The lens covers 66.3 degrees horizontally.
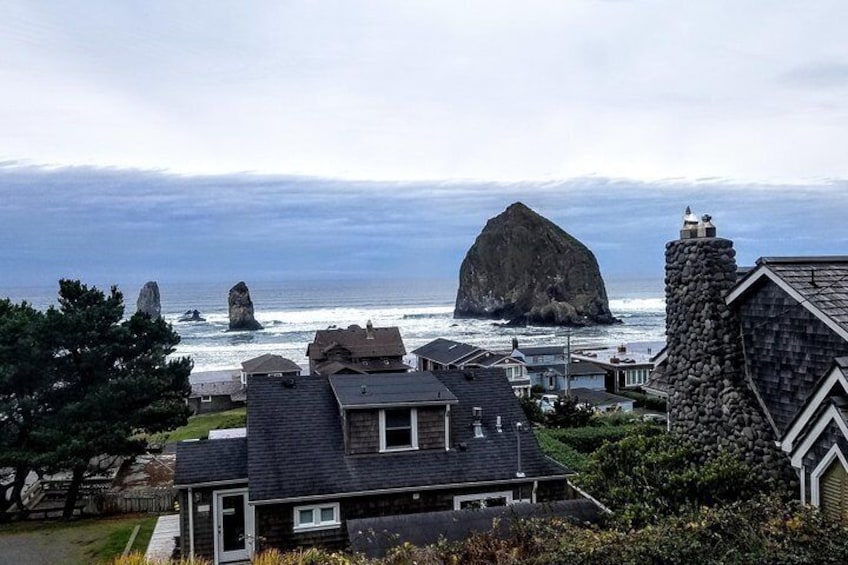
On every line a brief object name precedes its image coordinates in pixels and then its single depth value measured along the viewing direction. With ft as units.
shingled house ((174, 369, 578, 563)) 44.09
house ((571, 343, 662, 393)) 163.32
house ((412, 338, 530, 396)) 155.73
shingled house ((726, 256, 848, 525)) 26.71
